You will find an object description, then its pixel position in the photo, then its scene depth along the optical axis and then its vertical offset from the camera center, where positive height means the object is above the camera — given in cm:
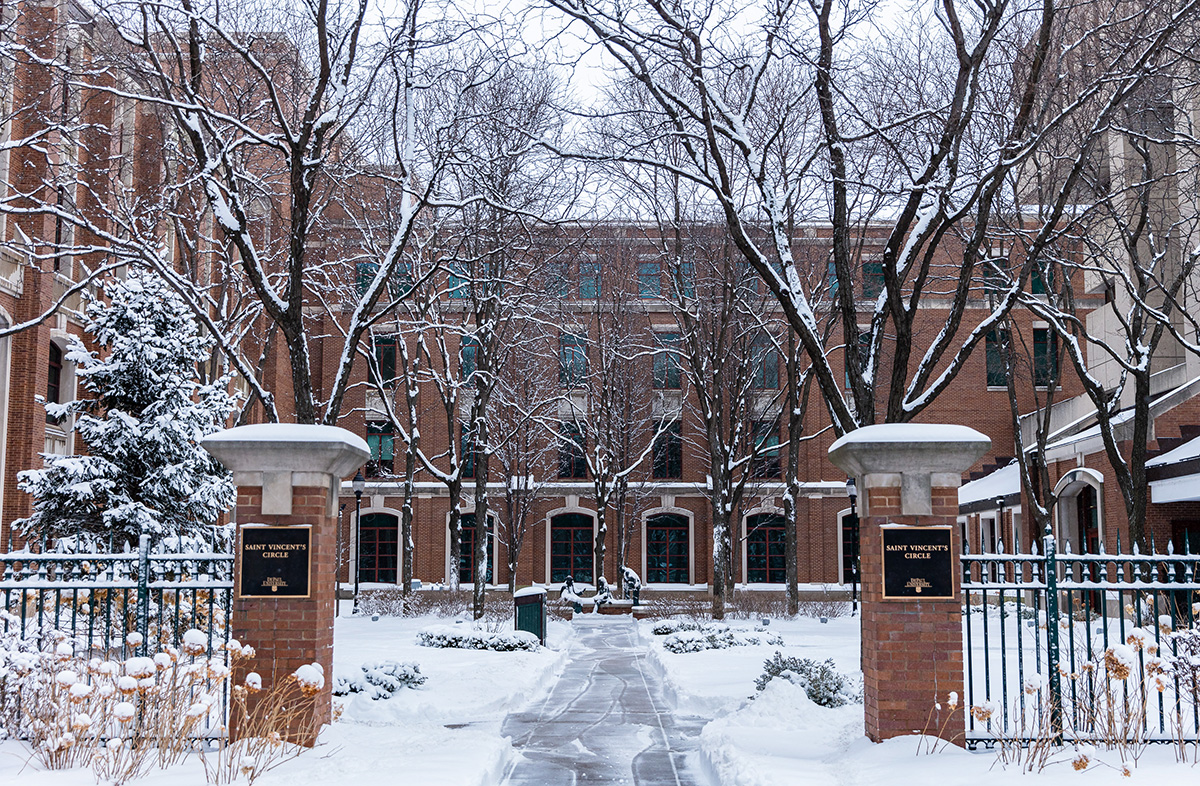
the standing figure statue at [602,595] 3296 -279
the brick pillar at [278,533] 834 -21
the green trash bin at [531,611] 2022 -201
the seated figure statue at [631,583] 3297 -243
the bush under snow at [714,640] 1888 -243
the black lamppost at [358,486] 2852 +52
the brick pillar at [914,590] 819 -65
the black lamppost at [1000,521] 3066 -52
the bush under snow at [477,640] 1827 -233
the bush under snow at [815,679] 1123 -191
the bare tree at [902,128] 1123 +417
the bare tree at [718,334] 2605 +435
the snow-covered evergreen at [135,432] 1911 +133
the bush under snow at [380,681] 1218 -203
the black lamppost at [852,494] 2686 +27
